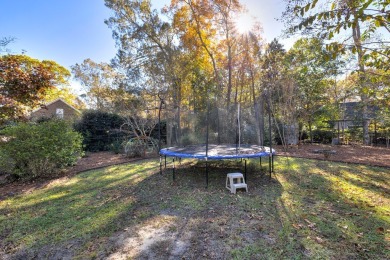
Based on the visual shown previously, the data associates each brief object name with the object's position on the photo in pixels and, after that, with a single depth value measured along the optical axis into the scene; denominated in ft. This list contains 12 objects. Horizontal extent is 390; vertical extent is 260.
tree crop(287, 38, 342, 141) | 33.81
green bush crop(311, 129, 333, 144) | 37.46
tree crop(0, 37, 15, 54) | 13.26
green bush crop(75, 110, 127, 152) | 33.60
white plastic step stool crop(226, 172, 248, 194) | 12.60
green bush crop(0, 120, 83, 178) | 15.20
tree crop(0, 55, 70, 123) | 12.82
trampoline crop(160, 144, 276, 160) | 13.78
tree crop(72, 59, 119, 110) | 53.01
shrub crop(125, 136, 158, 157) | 26.17
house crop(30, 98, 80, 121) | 59.45
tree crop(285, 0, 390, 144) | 5.54
